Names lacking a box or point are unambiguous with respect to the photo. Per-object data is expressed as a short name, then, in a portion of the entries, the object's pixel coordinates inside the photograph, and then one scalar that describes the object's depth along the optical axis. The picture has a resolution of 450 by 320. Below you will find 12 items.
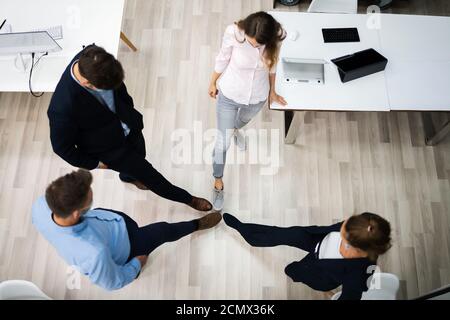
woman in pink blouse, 1.85
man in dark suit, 1.69
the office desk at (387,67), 2.42
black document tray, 2.42
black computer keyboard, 2.62
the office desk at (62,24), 2.60
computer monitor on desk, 2.51
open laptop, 2.47
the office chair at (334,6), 2.80
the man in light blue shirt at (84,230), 1.54
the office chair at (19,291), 1.85
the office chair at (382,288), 1.90
